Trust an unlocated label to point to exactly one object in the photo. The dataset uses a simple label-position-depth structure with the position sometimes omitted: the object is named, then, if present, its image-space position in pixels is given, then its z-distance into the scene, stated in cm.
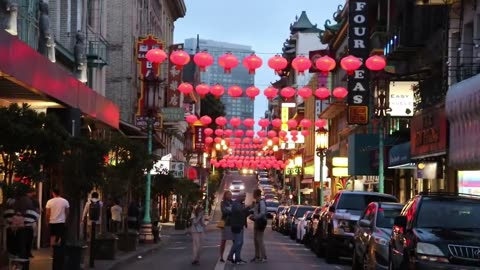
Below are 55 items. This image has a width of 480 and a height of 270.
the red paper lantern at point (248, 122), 5300
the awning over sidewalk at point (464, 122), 2400
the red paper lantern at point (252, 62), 2922
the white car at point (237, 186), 9841
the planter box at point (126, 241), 2767
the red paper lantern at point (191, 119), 4970
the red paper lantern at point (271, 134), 6709
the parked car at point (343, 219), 2492
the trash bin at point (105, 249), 2370
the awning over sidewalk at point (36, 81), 1770
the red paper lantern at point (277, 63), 2916
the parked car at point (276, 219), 5322
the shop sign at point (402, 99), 3672
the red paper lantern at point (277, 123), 6053
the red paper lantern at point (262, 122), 5389
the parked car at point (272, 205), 7389
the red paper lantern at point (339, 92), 3662
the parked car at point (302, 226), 3604
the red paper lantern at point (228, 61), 2859
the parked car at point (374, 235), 1783
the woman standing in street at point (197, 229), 2397
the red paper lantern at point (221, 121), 5233
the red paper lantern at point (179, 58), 2969
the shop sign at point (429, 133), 2875
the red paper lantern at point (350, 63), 2961
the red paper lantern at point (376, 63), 2923
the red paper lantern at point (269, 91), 3704
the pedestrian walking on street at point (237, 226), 2364
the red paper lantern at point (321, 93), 3514
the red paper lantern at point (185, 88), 3606
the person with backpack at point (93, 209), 2610
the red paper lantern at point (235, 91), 3499
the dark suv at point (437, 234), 1403
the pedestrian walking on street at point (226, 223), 2384
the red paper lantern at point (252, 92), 3506
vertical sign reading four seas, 4362
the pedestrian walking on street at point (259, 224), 2491
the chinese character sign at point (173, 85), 6151
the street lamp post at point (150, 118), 3086
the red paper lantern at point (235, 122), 5052
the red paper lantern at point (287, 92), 3777
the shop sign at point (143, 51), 4784
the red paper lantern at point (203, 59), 2855
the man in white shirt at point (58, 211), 2317
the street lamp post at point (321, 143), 5234
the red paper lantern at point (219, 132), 6336
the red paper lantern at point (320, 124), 5368
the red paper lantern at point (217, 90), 3531
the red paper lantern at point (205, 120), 4838
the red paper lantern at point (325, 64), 2928
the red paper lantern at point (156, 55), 3069
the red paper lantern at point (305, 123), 5409
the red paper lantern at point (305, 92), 3666
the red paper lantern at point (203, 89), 3491
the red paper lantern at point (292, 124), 5969
